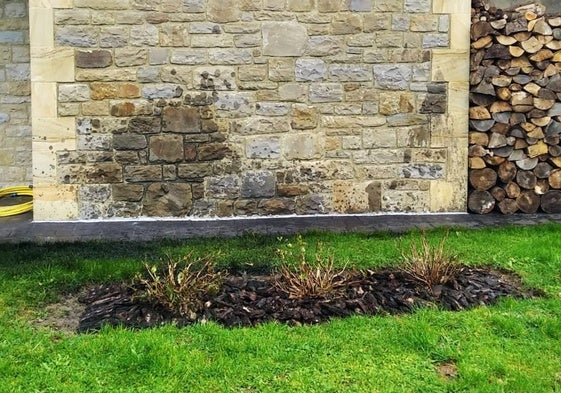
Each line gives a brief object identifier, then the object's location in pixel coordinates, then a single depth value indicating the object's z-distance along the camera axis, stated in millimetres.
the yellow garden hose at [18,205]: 7016
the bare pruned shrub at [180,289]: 3975
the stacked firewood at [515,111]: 6801
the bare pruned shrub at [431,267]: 4391
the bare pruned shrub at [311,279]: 4141
